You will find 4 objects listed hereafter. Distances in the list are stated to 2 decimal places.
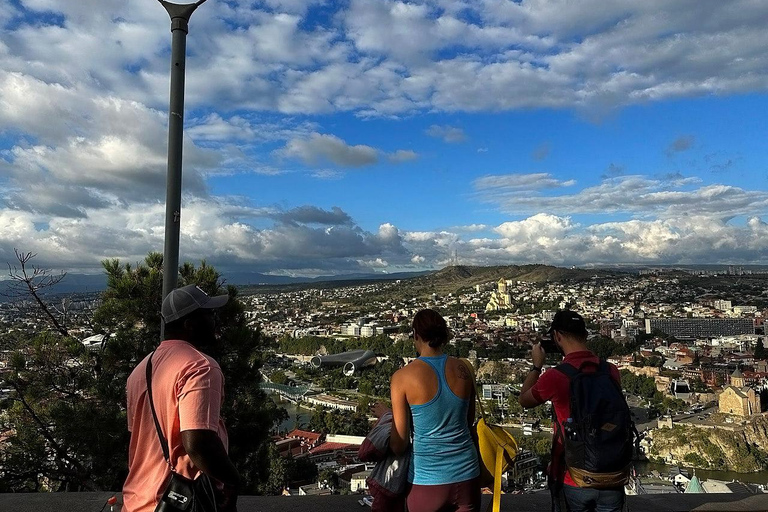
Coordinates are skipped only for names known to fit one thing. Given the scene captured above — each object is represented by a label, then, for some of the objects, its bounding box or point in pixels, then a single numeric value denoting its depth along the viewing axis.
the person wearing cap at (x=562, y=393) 1.74
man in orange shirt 1.24
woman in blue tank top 1.71
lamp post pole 2.38
